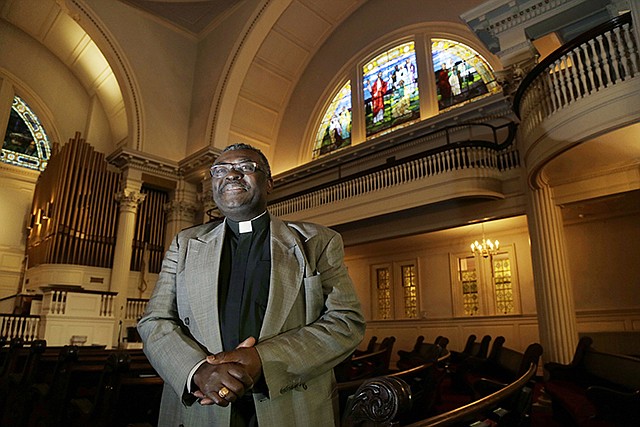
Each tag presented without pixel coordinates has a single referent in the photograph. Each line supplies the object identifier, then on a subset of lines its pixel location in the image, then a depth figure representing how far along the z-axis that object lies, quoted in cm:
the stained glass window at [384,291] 1139
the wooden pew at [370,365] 395
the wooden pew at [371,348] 823
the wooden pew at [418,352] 443
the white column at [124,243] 1137
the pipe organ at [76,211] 1145
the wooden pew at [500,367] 521
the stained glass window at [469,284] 981
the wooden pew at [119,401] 240
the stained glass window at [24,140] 1491
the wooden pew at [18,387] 345
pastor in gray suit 113
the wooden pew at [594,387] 245
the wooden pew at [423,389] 289
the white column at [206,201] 1270
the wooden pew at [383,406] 99
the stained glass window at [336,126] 1262
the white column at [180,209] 1304
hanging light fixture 831
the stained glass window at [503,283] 924
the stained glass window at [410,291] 1085
